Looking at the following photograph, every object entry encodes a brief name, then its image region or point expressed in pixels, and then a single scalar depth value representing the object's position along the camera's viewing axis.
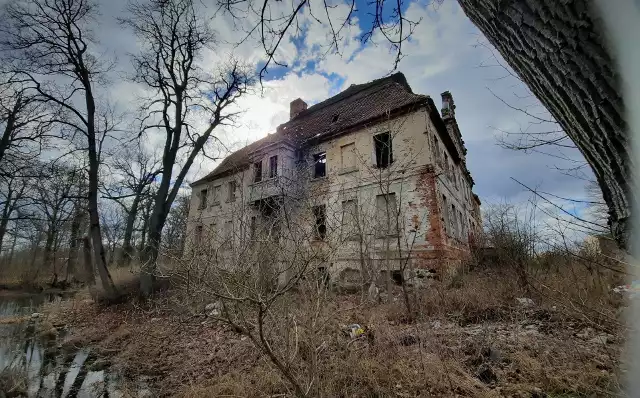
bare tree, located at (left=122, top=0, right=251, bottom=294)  11.64
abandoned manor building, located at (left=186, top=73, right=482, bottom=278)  11.51
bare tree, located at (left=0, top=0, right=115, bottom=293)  9.73
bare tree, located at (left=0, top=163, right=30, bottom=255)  10.22
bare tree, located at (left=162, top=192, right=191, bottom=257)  12.01
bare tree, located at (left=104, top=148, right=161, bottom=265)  20.06
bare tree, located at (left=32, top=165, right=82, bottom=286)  10.21
